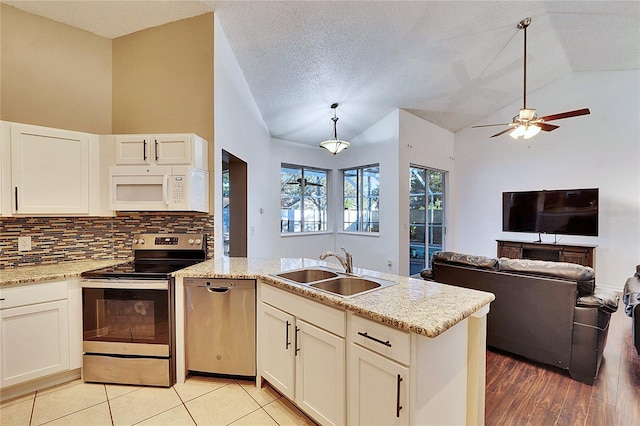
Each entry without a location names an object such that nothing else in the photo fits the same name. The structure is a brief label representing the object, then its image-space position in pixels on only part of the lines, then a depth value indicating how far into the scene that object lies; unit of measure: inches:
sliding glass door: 229.3
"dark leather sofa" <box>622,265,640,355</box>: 91.7
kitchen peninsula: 50.0
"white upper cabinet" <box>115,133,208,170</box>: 97.0
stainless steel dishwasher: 85.9
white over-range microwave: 95.6
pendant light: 163.9
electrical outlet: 96.1
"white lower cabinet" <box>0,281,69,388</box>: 78.7
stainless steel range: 85.9
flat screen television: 184.5
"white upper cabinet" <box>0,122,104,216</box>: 86.6
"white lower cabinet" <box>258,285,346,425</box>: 62.2
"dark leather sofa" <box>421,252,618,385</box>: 87.4
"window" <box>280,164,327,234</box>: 227.8
